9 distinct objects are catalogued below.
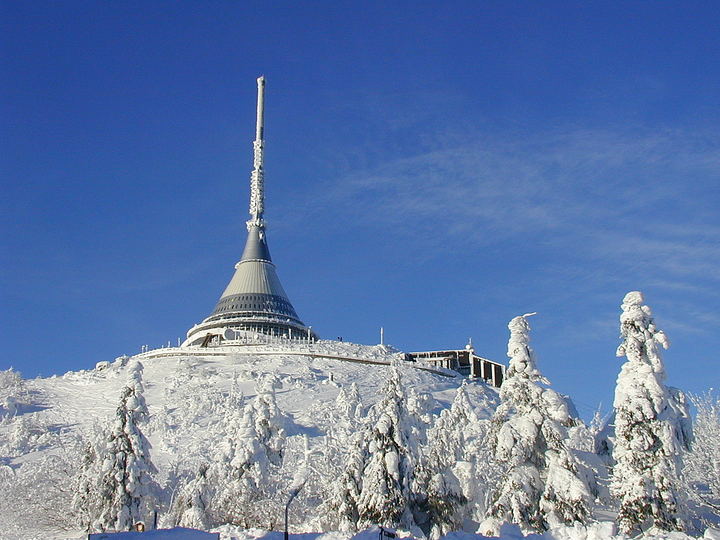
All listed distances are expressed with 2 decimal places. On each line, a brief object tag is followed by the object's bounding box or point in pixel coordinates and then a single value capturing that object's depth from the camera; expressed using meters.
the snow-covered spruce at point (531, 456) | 32.47
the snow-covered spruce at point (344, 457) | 35.75
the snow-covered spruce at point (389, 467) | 34.84
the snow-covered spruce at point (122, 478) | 38.31
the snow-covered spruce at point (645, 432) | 30.25
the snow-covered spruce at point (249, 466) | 41.62
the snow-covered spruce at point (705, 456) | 31.53
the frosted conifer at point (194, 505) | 39.81
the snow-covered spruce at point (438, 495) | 35.78
